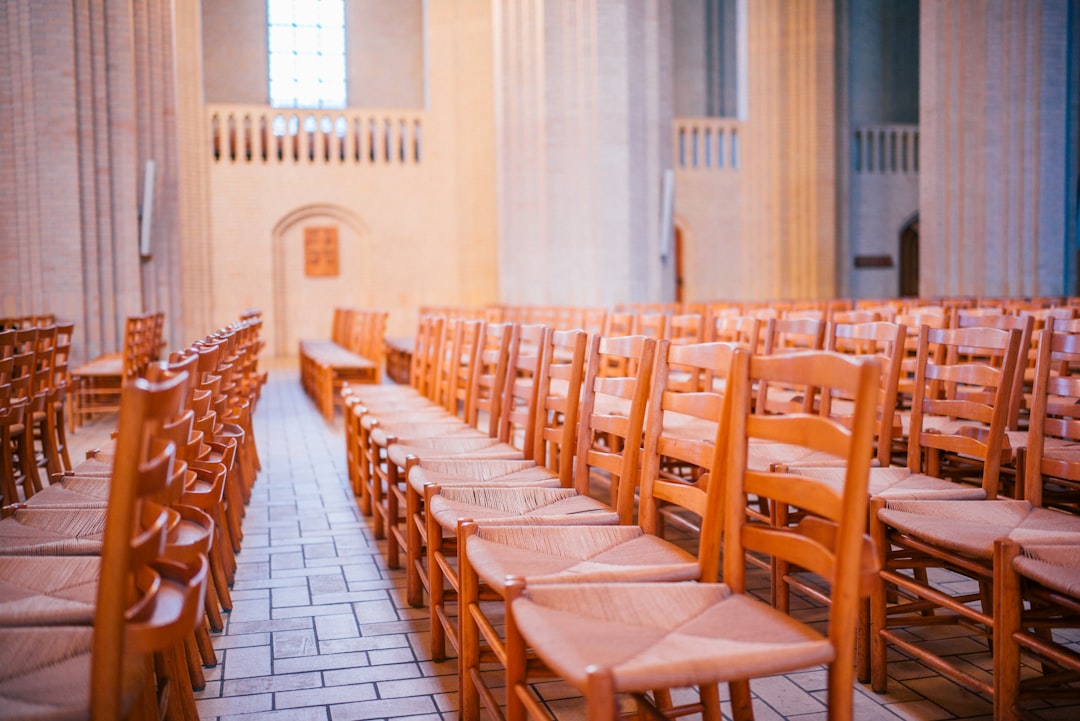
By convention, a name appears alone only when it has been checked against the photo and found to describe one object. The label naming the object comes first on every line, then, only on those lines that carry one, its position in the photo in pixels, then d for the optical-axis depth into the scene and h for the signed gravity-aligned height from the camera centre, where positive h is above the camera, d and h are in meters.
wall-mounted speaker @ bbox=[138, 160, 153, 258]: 10.63 +1.28
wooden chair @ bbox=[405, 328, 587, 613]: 2.96 -0.53
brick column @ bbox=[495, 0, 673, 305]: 12.72 +2.53
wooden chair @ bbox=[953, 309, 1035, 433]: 3.16 -0.13
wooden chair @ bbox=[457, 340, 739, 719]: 2.08 -0.57
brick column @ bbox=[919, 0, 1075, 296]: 13.41 +2.64
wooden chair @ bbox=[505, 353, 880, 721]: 1.56 -0.58
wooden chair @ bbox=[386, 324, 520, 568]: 3.70 -0.52
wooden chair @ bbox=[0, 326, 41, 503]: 4.50 -0.45
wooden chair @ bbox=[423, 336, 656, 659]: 2.53 -0.54
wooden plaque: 17.97 +1.37
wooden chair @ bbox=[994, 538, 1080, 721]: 2.04 -0.73
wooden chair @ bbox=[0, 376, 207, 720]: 1.41 -0.49
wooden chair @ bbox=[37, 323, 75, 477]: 5.21 -0.56
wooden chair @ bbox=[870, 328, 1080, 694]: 2.34 -0.56
